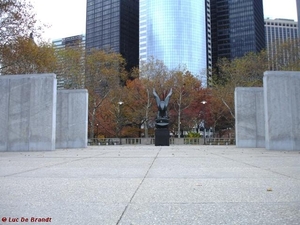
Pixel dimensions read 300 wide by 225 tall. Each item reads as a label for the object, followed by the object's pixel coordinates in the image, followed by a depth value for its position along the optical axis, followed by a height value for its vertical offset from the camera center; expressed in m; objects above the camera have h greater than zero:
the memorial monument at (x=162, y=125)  24.95 +0.92
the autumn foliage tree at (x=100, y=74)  36.84 +7.76
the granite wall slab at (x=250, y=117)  19.66 +1.28
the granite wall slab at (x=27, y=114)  15.83 +1.16
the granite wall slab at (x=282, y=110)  15.03 +1.34
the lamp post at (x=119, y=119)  39.88 +2.26
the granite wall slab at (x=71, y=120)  20.78 +1.10
